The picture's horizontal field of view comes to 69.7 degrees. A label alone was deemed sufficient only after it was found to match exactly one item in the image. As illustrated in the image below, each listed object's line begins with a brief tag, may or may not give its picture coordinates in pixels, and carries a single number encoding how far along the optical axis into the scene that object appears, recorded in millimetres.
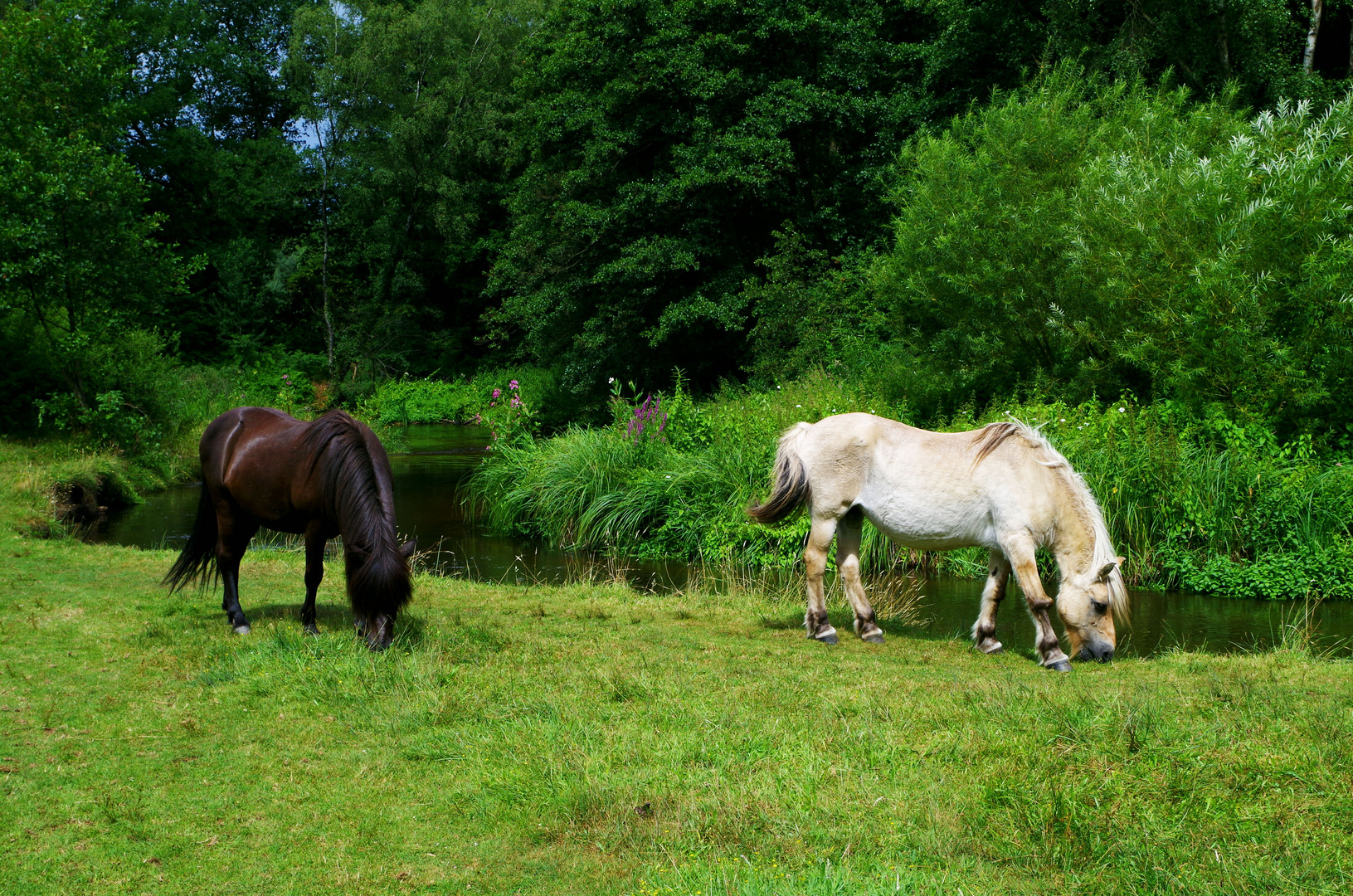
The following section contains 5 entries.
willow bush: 12031
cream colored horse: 7613
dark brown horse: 6832
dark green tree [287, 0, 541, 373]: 37750
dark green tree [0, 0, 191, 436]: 18891
